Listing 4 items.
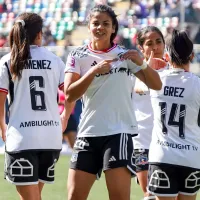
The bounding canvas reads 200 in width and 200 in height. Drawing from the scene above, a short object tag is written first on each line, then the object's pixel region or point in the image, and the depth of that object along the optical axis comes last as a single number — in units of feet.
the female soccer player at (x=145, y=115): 50.34
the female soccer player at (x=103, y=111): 37.99
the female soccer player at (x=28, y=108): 40.01
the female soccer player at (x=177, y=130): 37.99
